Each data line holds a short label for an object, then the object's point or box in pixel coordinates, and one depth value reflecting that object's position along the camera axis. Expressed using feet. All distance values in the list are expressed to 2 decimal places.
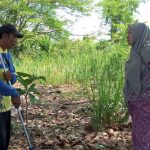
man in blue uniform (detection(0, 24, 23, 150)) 8.05
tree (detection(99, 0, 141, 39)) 30.27
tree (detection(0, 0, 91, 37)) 28.55
